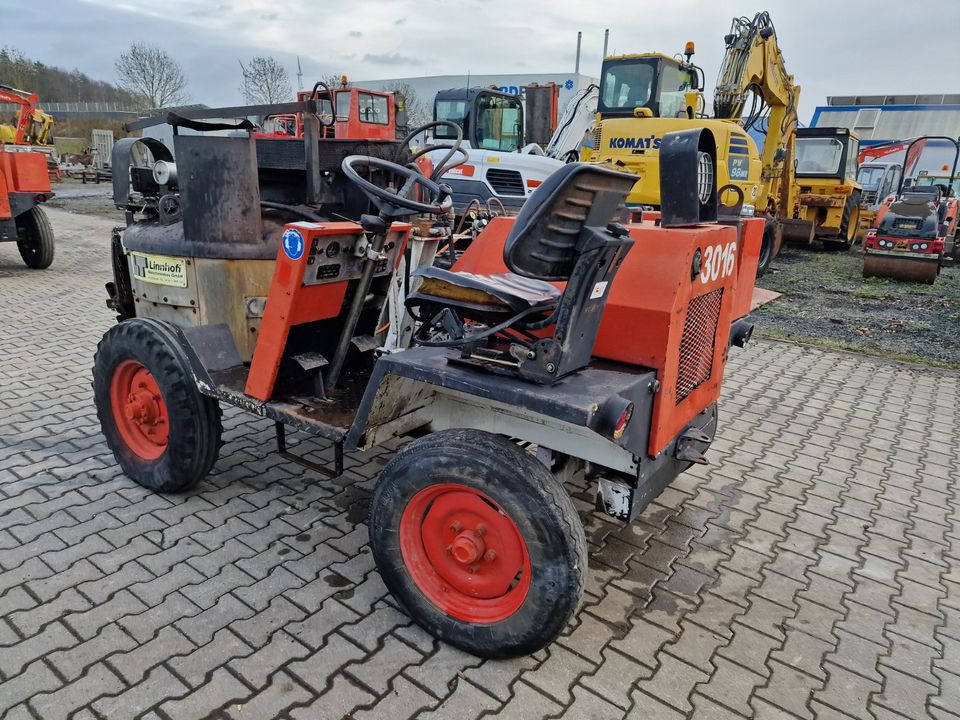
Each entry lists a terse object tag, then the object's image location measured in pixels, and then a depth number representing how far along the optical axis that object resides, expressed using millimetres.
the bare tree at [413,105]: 33906
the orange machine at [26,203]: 8344
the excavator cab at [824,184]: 13453
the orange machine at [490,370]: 2096
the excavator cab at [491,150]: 10422
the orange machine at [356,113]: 13086
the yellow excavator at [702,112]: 9680
